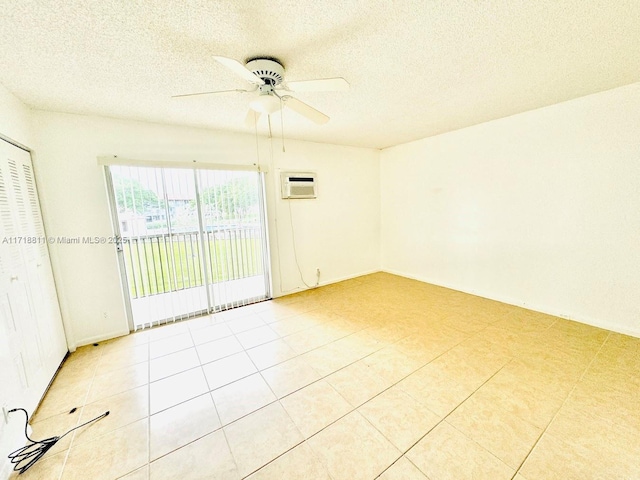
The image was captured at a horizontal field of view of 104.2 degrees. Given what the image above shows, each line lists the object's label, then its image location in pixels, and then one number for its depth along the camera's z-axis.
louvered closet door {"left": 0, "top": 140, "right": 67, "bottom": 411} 1.65
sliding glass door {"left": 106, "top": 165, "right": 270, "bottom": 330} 2.84
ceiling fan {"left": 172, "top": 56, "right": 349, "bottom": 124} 1.60
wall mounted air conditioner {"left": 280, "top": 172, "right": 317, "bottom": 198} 3.78
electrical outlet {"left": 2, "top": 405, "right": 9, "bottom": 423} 1.44
